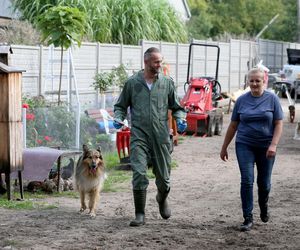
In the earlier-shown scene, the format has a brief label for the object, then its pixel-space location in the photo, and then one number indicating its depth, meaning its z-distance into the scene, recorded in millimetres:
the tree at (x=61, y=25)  16478
